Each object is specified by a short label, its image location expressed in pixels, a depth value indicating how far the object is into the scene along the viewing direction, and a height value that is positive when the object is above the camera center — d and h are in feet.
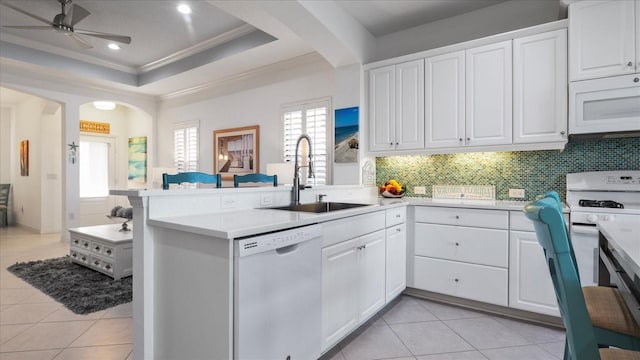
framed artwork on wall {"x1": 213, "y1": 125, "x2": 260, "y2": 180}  17.15 +1.46
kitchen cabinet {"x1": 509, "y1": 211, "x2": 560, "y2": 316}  8.13 -2.52
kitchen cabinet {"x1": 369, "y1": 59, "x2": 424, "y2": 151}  10.89 +2.48
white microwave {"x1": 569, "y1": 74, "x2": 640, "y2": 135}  7.81 +1.82
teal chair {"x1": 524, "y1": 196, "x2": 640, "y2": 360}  2.90 -1.01
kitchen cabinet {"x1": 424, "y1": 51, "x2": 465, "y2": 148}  10.16 +2.50
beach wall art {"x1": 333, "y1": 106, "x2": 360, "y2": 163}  11.90 +1.57
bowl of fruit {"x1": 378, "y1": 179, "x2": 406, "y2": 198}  11.48 -0.48
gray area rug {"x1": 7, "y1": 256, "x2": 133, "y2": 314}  9.58 -3.72
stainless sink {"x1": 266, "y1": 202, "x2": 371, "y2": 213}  7.96 -0.83
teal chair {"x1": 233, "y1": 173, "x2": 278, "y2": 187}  8.31 -0.06
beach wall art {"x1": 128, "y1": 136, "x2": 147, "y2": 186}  24.27 +1.26
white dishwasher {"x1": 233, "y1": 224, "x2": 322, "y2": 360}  4.50 -1.87
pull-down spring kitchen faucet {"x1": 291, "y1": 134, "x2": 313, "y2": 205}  8.13 -0.32
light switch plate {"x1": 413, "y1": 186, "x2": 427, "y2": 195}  11.83 -0.49
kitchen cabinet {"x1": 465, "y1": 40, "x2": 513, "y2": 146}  9.42 +2.48
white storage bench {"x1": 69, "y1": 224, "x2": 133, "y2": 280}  11.37 -2.76
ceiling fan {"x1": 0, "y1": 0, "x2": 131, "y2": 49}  11.25 +5.65
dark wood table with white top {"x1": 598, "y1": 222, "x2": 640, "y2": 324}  3.29 -0.95
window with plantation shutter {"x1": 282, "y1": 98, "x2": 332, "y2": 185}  14.33 +2.14
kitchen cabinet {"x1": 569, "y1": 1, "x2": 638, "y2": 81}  7.88 +3.51
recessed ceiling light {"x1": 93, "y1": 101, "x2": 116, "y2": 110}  21.20 +4.81
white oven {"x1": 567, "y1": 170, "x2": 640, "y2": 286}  7.58 -0.72
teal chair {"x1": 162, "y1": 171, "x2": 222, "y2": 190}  6.61 -0.03
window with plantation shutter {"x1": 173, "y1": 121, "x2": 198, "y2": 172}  20.45 +1.99
